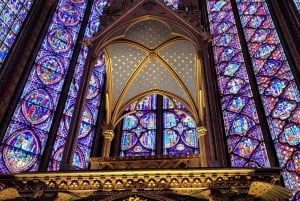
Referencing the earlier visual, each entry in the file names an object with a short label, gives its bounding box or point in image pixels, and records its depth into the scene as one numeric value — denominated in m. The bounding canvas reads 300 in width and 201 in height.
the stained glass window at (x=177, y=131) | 7.46
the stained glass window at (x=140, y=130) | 7.57
